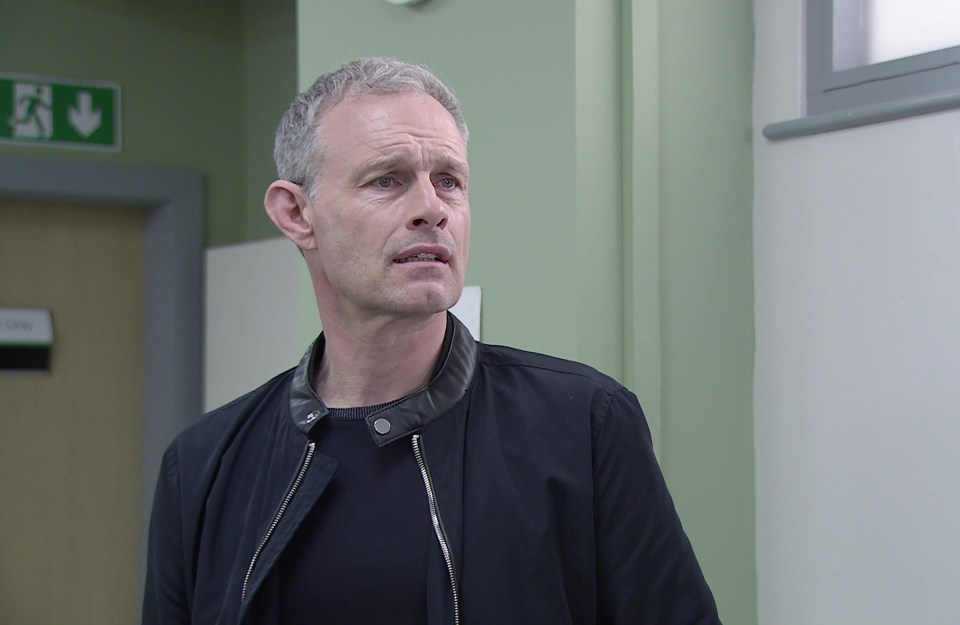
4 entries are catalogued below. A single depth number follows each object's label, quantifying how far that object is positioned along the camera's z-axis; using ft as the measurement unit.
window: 11.41
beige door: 19.41
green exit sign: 18.71
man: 9.73
